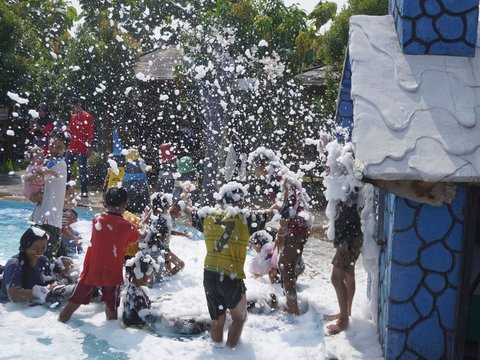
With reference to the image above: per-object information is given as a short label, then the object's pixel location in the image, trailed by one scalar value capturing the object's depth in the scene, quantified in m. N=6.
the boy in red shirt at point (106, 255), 6.24
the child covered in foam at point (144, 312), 6.29
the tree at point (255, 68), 14.01
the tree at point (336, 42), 14.45
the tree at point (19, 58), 17.16
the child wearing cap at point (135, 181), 10.81
